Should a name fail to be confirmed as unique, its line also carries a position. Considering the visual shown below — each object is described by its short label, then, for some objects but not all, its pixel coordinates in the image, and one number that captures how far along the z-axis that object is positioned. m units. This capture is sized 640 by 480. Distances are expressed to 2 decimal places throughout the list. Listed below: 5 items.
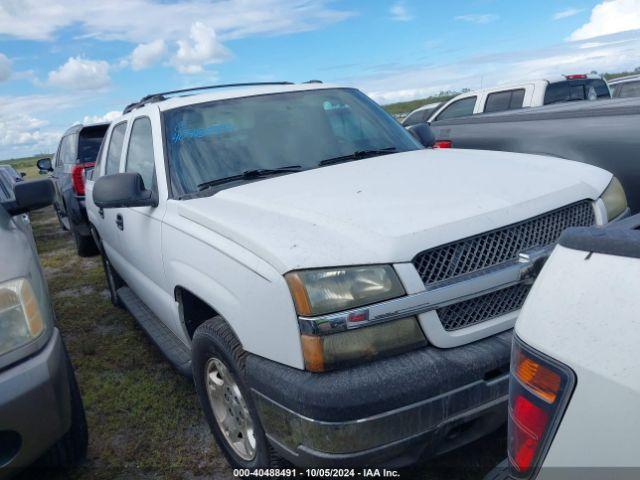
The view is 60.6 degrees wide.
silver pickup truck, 3.82
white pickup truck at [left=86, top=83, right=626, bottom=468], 1.94
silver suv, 2.24
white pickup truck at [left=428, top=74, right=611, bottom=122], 8.31
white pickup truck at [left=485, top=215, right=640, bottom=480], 1.02
